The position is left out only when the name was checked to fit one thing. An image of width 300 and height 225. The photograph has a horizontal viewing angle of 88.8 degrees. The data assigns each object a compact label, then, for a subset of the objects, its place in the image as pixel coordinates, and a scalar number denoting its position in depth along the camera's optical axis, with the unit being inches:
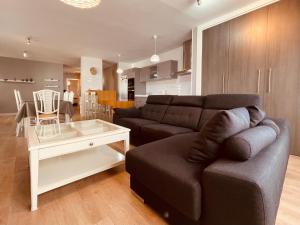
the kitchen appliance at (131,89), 269.0
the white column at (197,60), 137.4
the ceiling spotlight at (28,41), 167.6
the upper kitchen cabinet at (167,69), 195.5
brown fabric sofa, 26.7
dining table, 136.0
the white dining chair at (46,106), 130.2
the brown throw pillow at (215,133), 36.4
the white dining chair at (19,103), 149.7
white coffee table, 49.4
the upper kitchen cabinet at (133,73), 251.8
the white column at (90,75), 250.2
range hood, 163.6
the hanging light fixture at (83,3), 68.4
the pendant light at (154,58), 148.6
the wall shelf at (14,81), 263.9
